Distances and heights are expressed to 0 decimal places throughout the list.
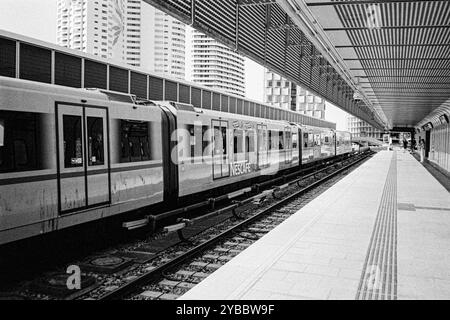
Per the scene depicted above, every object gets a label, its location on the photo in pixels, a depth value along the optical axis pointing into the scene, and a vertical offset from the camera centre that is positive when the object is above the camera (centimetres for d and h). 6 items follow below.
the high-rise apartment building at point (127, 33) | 9775 +2740
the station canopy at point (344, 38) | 950 +286
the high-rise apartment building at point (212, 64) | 14475 +2630
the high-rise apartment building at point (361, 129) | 12923 +380
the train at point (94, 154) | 621 -21
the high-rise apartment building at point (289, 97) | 13238 +1360
